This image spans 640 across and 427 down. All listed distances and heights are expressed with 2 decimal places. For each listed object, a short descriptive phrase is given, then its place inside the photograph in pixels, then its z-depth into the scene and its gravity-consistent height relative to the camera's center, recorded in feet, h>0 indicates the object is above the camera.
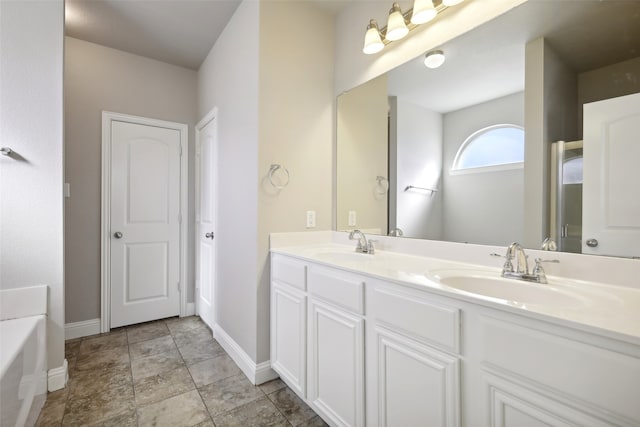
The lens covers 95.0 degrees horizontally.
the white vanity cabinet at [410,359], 3.19 -1.77
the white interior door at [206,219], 9.04 -0.24
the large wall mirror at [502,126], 3.67 +1.43
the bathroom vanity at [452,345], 2.30 -1.39
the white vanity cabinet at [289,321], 5.47 -2.16
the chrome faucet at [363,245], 6.17 -0.69
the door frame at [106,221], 9.02 -0.28
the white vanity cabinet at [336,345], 4.32 -2.14
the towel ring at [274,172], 6.52 +0.90
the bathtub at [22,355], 3.98 -2.23
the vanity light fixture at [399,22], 5.04 +3.54
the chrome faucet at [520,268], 3.67 -0.71
